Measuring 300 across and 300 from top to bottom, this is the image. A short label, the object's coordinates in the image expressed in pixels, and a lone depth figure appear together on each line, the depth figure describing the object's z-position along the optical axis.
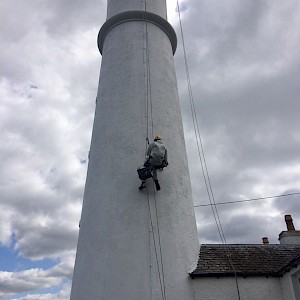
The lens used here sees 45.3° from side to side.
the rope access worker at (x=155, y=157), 9.79
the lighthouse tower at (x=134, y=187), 9.31
